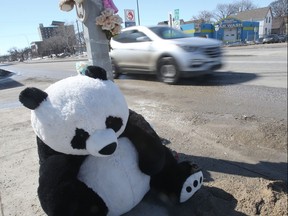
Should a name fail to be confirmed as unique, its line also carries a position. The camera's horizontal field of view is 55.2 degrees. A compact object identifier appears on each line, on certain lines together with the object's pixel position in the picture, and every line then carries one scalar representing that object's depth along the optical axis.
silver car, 4.05
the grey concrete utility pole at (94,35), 2.13
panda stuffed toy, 1.33
